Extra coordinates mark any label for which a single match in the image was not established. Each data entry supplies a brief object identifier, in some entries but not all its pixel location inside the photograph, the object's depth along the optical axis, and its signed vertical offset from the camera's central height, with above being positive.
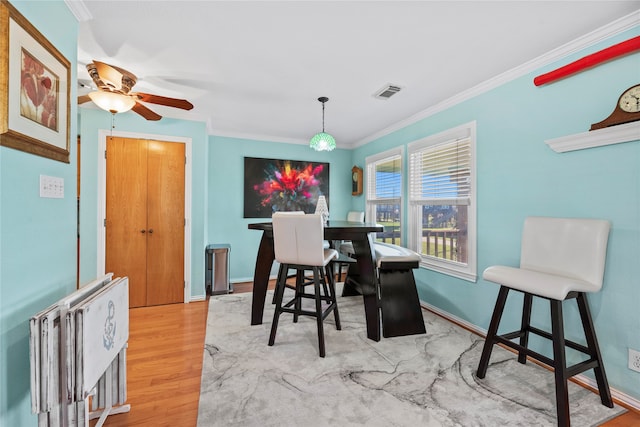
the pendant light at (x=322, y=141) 3.15 +0.77
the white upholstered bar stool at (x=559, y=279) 1.59 -0.39
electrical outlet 1.73 -0.88
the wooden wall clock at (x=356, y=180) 4.97 +0.56
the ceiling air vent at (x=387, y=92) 2.77 +1.20
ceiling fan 2.02 +0.92
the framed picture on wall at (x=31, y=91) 1.07 +0.51
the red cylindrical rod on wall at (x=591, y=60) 1.70 +0.99
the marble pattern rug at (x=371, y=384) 1.60 -1.13
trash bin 3.92 -0.80
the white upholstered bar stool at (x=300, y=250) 2.26 -0.32
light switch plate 1.33 +0.12
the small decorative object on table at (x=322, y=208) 3.06 +0.04
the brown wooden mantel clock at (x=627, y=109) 1.69 +0.63
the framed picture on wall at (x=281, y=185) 4.63 +0.44
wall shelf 1.69 +0.48
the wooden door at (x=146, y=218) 3.34 -0.08
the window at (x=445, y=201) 2.87 +0.13
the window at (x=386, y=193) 4.04 +0.30
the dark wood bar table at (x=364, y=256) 2.46 -0.39
